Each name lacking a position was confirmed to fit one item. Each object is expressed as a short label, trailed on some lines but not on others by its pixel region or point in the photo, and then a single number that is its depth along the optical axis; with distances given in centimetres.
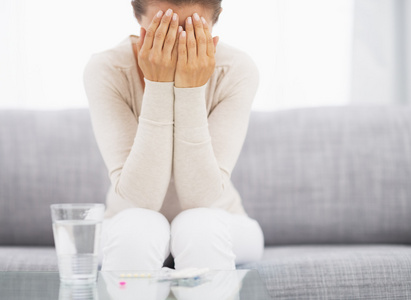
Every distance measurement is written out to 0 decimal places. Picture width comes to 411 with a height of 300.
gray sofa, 260
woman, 183
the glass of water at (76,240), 162
